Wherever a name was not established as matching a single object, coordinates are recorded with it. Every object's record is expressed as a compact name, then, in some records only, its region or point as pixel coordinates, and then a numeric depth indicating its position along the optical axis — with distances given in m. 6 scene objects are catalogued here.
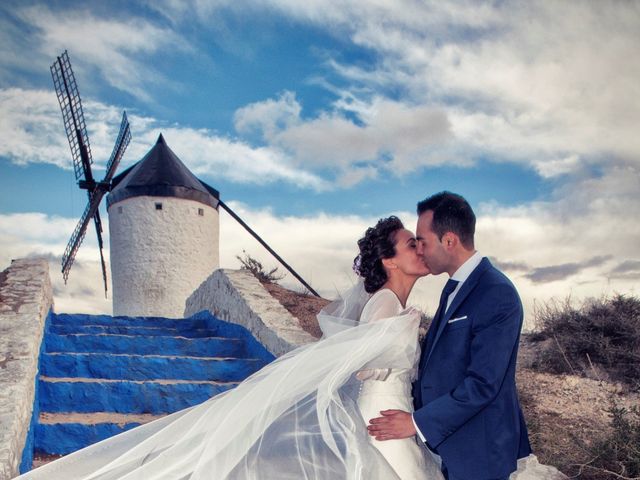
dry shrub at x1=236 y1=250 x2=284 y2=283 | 10.94
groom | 2.38
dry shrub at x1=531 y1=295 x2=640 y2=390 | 6.59
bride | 2.60
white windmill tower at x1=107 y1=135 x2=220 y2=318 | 15.46
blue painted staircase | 5.17
